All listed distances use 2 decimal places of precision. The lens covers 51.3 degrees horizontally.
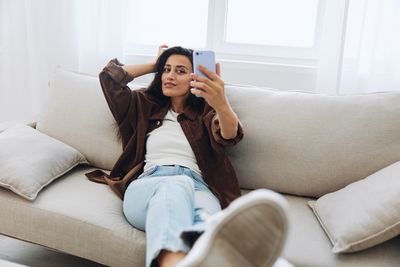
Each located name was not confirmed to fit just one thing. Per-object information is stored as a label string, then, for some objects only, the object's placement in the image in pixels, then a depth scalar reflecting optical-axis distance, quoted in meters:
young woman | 1.17
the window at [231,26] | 2.22
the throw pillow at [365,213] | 1.21
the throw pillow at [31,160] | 1.49
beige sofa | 1.33
